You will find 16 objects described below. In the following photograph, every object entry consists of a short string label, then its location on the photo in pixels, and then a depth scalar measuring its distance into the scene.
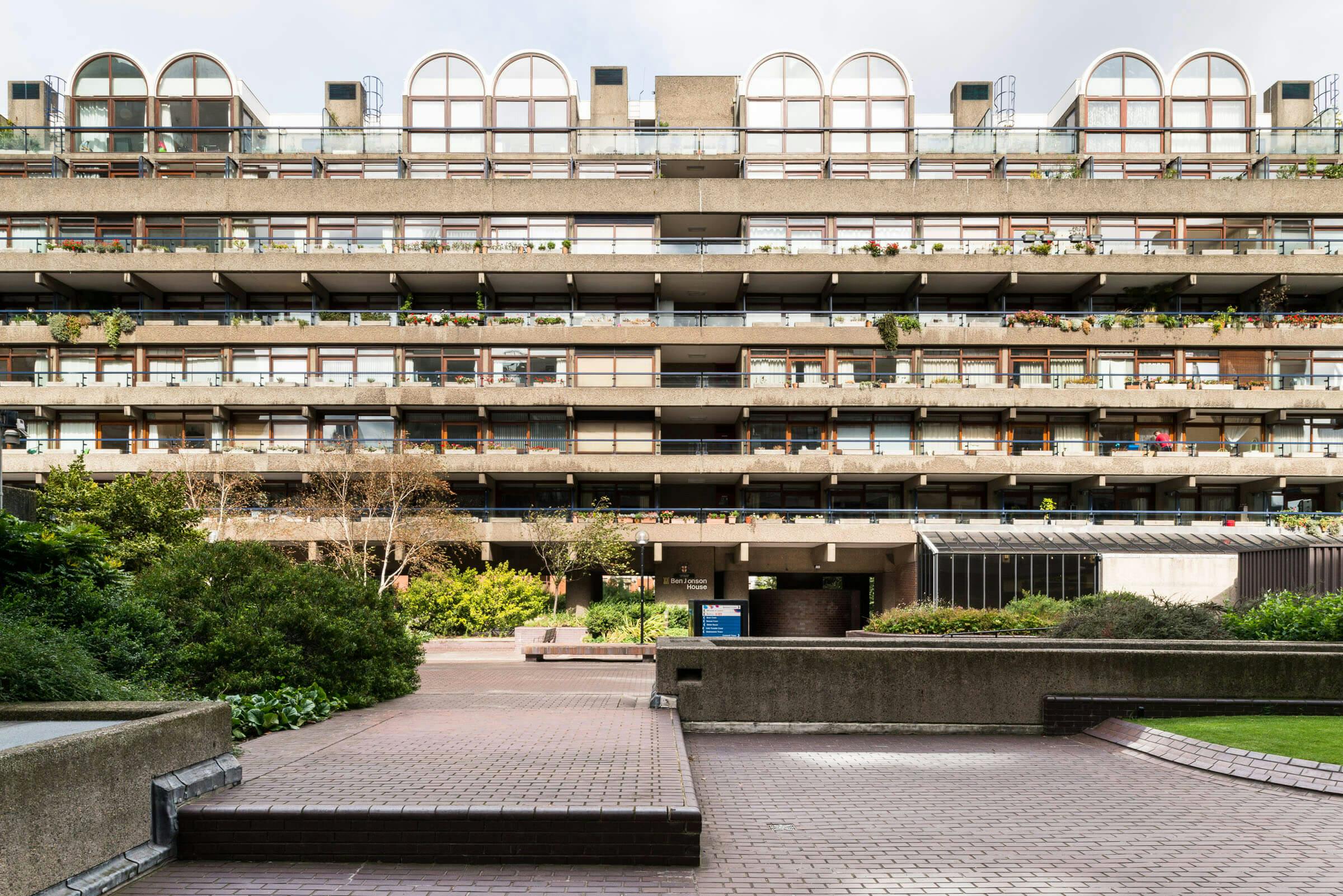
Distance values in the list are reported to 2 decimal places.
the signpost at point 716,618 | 22.55
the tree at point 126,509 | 23.78
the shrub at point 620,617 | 31.38
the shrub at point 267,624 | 13.05
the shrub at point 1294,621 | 16.86
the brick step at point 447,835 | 7.62
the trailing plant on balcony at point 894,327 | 39.16
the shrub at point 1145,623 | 17.41
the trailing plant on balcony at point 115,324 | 39.72
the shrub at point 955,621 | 22.73
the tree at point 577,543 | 35.16
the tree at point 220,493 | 35.47
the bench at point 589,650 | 27.09
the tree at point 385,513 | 34.62
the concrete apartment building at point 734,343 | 39.12
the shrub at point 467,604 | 31.83
